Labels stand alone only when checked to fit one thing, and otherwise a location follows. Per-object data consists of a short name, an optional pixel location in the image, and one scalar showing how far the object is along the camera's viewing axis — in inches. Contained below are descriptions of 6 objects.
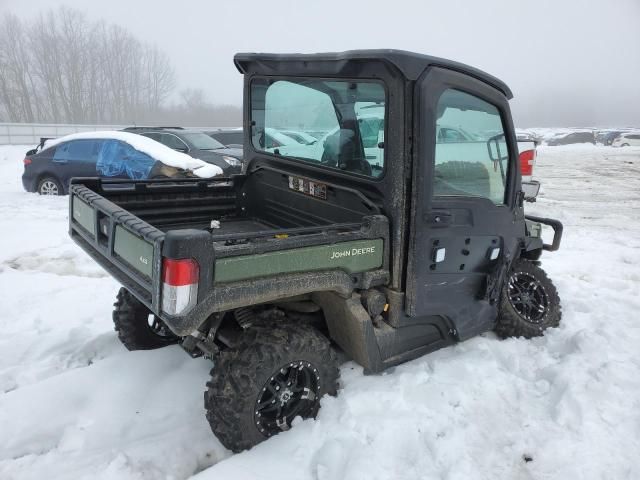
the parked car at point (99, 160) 385.4
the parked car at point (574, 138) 1487.5
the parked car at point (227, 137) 676.1
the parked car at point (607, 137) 1390.3
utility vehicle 100.7
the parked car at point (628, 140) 1312.7
